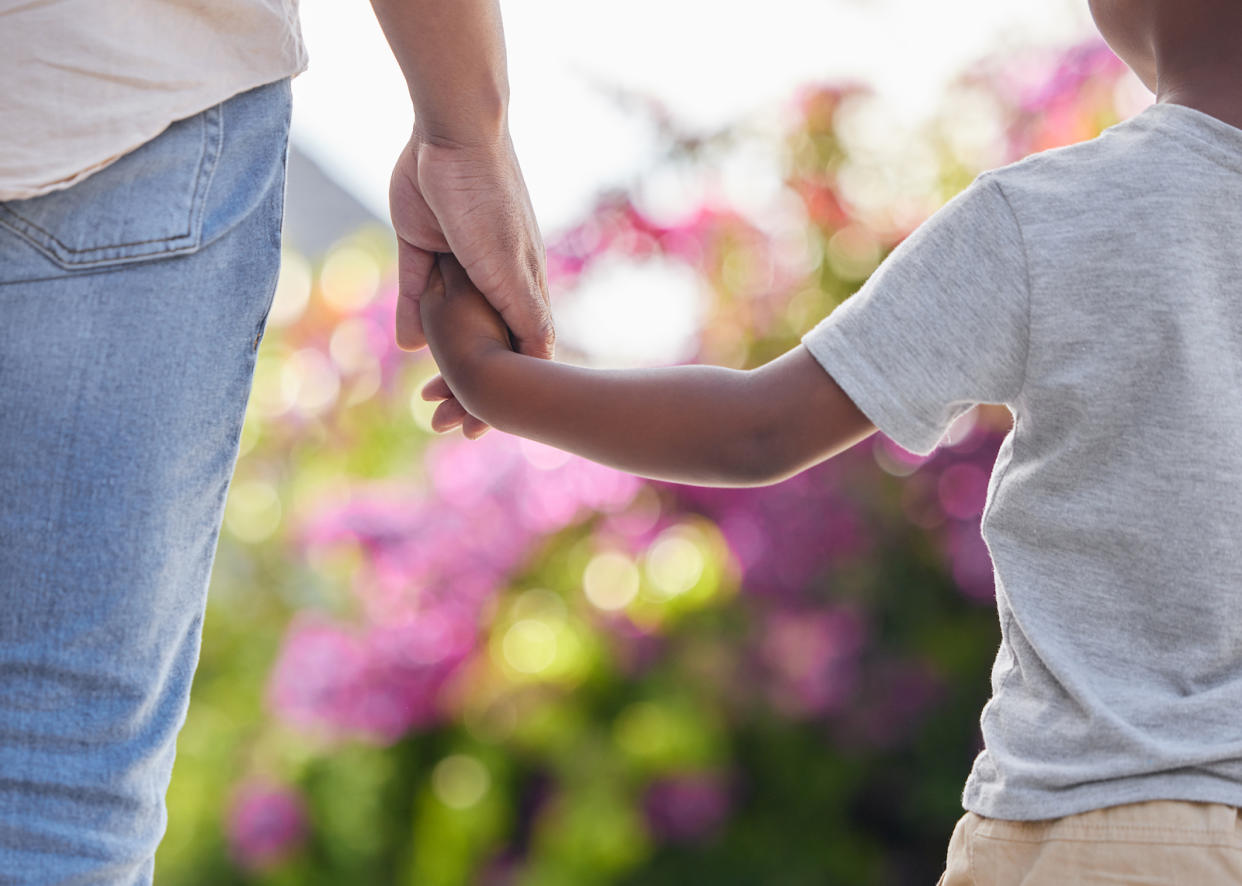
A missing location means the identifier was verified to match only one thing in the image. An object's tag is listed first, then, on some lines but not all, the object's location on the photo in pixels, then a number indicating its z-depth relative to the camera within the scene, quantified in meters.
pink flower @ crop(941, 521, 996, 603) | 5.34
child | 1.86
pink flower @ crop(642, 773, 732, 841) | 5.05
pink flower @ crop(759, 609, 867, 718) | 5.19
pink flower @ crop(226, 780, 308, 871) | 5.10
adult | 1.85
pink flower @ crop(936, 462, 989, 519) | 5.41
